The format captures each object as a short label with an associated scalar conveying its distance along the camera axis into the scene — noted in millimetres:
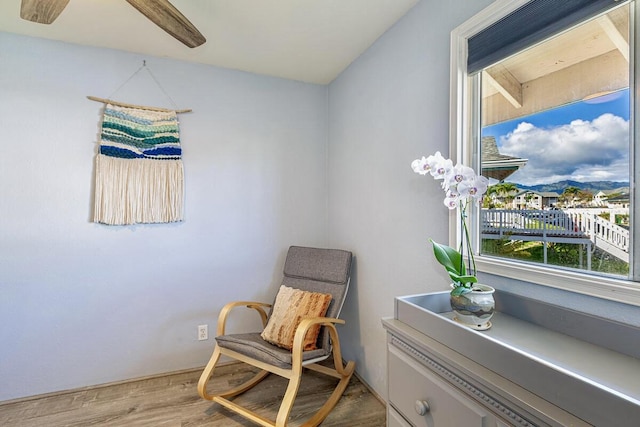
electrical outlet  2488
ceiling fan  1348
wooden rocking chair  1753
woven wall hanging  2209
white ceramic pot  1042
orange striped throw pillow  2043
